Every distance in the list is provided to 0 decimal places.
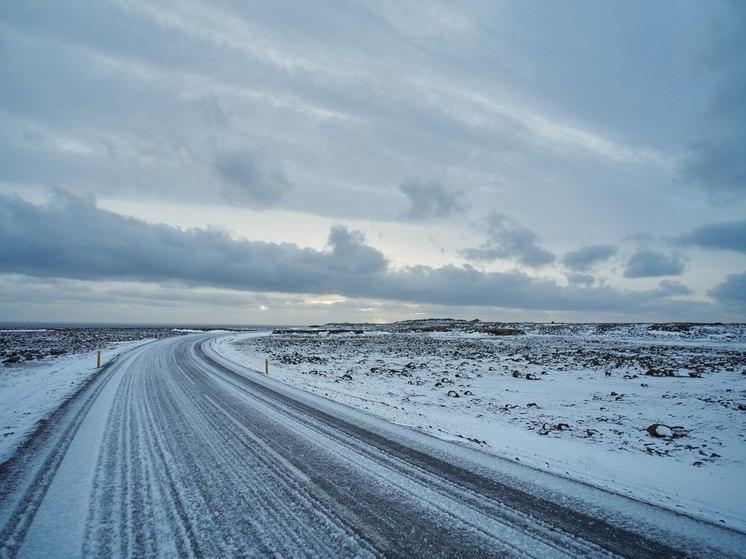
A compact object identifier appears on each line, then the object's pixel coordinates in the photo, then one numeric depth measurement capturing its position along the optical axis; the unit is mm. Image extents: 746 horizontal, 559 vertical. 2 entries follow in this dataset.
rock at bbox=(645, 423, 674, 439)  9288
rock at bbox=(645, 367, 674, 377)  16812
